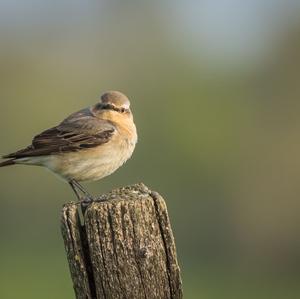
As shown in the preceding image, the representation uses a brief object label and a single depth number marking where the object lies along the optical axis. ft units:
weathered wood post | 37.01
